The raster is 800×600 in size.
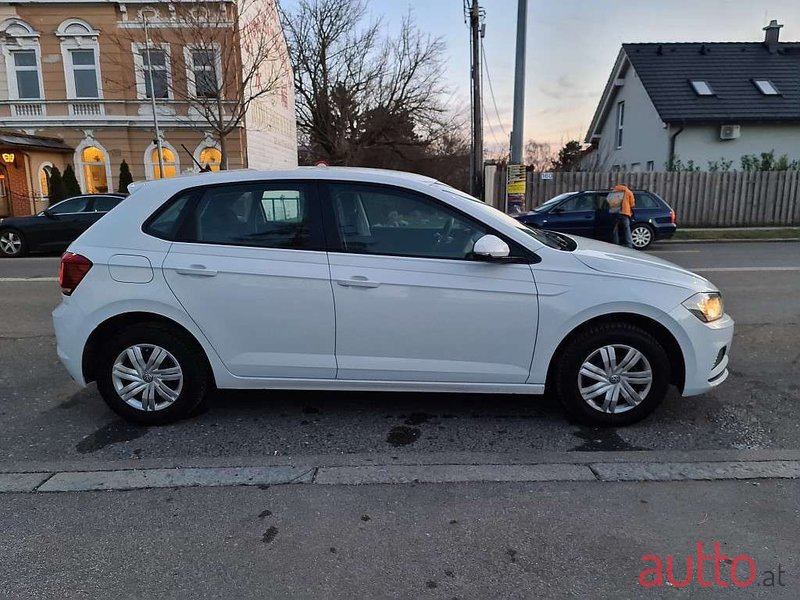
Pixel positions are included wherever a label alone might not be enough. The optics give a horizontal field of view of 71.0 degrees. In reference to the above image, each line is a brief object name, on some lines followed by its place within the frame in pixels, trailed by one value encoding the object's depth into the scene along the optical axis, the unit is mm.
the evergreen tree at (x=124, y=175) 22227
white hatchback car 3520
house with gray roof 21688
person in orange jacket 11594
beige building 22078
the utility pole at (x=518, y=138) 12250
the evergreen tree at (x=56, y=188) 21094
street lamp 20828
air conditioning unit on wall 21609
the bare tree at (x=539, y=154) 47156
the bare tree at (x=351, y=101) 32875
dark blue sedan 13367
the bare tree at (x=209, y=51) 19047
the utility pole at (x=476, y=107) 19844
